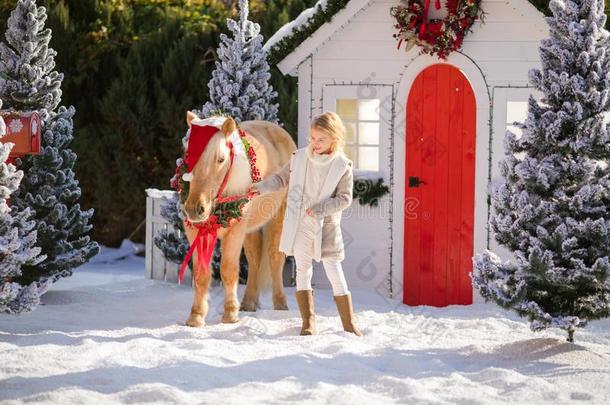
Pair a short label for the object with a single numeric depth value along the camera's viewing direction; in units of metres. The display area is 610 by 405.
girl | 7.34
